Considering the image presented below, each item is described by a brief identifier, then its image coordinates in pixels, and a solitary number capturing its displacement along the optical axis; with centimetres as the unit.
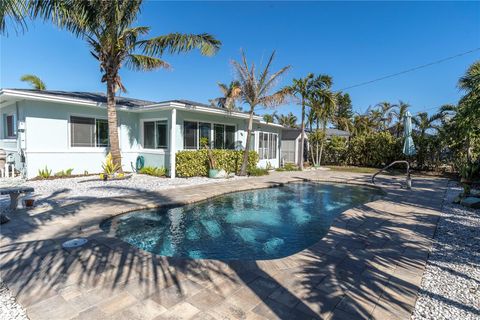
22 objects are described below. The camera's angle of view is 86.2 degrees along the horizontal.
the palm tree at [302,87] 1732
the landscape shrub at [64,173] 1147
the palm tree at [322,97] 1731
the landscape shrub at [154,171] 1291
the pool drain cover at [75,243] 418
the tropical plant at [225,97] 1388
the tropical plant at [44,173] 1102
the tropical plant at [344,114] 3075
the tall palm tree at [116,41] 956
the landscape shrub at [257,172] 1492
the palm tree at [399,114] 2808
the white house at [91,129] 1088
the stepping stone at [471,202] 757
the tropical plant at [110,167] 1109
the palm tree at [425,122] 1778
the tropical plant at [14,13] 457
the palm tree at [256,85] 1355
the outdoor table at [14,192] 587
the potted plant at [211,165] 1307
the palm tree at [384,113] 3146
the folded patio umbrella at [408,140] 1370
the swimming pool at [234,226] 504
